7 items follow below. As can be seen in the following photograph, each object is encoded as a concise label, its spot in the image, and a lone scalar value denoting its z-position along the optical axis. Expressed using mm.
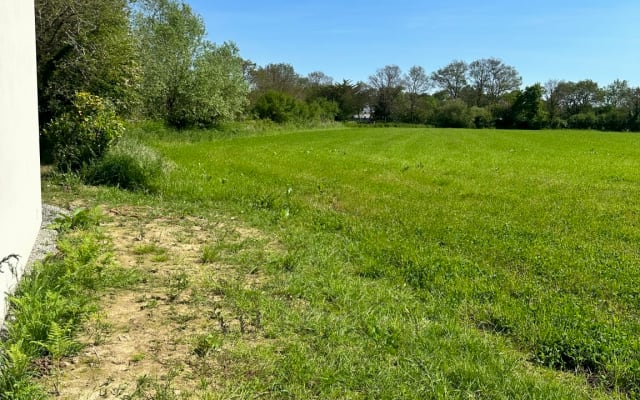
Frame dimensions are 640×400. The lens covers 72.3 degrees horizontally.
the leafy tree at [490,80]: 69312
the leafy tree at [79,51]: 12633
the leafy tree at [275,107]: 40875
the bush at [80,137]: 9102
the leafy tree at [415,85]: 67938
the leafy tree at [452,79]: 72312
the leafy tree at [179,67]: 25125
